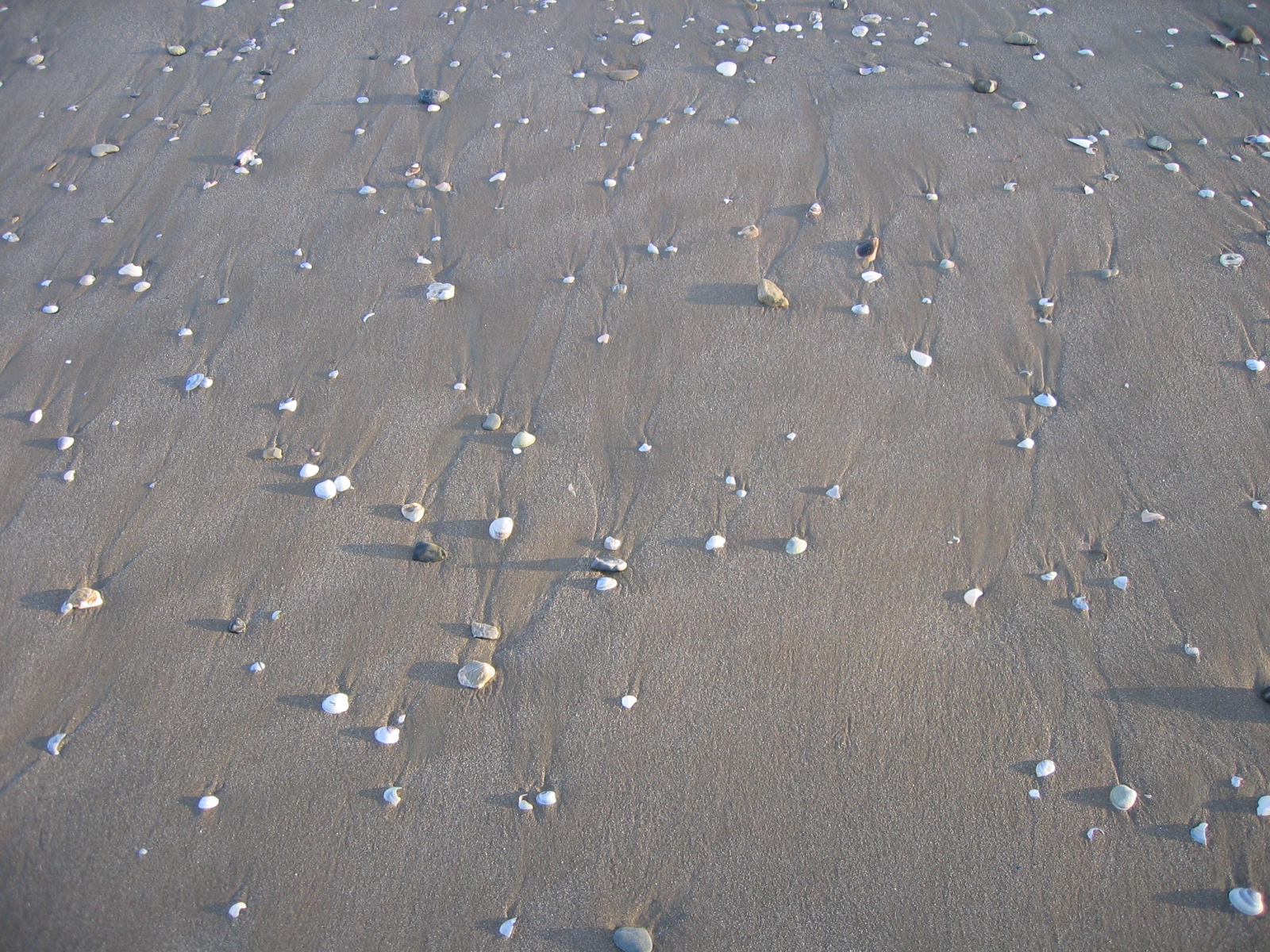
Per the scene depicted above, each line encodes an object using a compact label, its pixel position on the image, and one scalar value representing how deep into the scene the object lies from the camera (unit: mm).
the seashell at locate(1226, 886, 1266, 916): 2184
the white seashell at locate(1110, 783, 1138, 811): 2367
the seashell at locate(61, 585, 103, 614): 3016
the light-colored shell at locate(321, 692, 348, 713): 2723
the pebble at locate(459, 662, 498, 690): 2727
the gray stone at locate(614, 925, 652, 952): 2225
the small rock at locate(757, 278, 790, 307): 3725
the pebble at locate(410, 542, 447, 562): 3045
